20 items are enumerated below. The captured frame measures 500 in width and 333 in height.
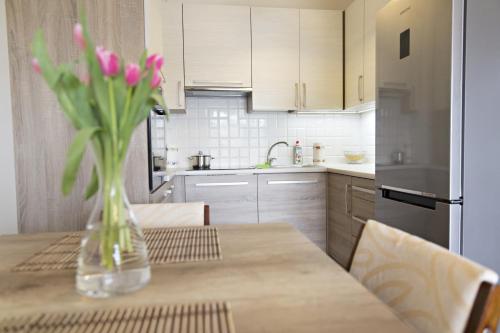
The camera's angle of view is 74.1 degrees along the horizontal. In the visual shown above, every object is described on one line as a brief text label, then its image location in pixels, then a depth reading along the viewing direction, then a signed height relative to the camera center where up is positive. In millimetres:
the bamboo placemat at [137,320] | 527 -283
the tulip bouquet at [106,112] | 571 +73
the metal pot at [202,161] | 3299 -114
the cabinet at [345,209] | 2416 -498
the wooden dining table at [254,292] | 545 -284
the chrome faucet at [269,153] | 3525 -48
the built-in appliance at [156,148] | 1992 +15
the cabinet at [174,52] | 3033 +906
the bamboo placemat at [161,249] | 852 -287
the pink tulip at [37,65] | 574 +152
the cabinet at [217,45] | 3076 +974
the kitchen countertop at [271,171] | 2852 -197
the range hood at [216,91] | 3127 +567
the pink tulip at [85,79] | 607 +134
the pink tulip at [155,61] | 645 +174
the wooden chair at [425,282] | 549 -274
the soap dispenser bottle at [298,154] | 3525 -64
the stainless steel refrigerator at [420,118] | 1551 +145
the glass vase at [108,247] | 646 -188
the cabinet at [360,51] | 2705 +850
